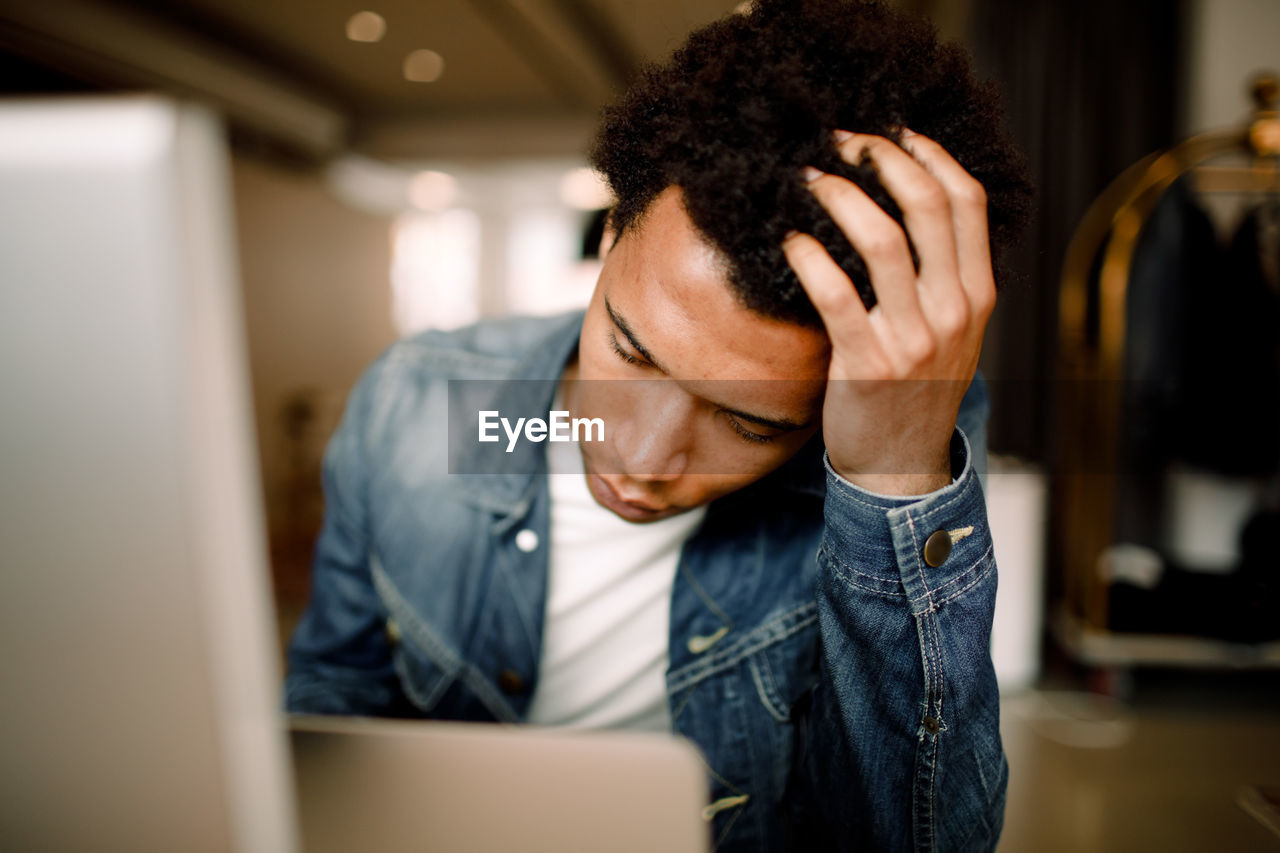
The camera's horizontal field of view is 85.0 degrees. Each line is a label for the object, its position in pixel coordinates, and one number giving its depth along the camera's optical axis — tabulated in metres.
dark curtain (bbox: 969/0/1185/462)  1.65
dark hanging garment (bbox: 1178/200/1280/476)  1.65
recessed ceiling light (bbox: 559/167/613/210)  4.27
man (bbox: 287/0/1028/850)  0.38
